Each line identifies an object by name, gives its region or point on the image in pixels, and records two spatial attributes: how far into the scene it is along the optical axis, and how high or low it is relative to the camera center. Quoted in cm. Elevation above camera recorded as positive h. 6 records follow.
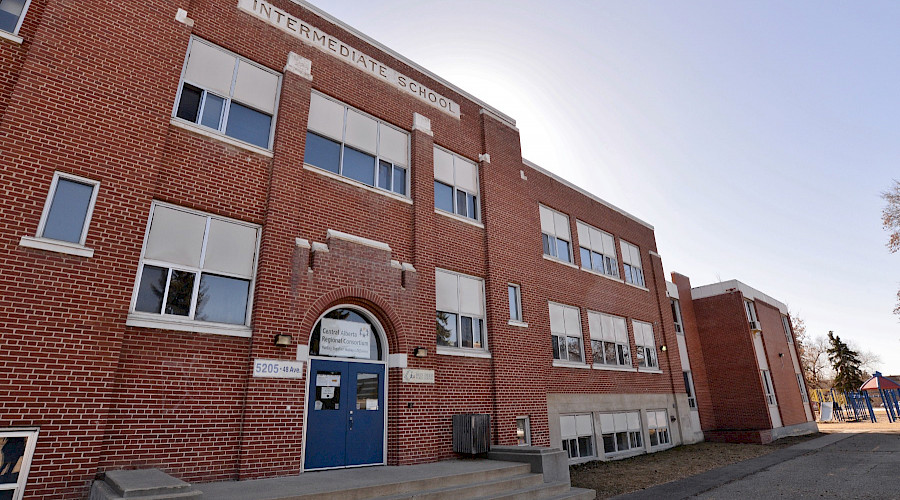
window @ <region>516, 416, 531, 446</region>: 1263 -49
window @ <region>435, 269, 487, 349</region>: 1194 +252
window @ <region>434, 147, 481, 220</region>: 1323 +626
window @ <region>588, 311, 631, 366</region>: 1745 +257
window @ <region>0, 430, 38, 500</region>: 595 -50
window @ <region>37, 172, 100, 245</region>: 700 +302
